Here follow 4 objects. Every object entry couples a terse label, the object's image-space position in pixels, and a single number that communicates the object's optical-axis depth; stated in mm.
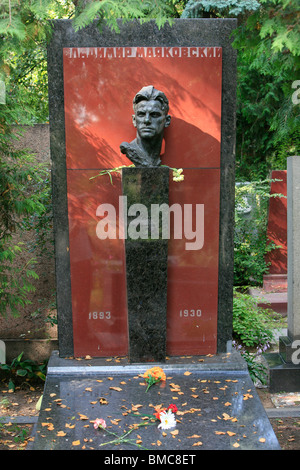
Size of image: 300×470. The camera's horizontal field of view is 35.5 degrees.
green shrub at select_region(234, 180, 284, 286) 8125
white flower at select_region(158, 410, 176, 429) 3080
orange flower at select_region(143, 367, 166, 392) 3682
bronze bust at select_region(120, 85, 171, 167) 3830
